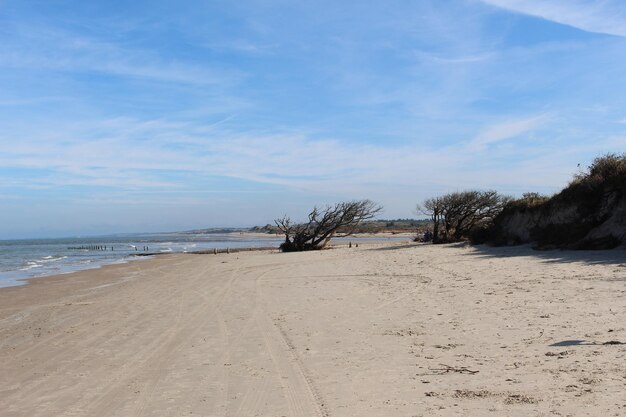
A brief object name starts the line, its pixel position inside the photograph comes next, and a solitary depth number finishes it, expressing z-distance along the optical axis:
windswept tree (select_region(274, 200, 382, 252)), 40.12
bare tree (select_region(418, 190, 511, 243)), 35.34
